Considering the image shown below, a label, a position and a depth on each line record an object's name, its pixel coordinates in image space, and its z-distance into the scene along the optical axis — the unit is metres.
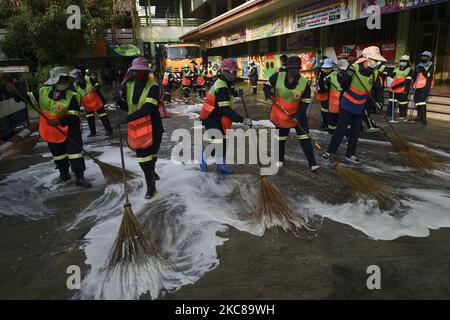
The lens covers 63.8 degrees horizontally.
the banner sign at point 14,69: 7.77
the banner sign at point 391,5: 8.48
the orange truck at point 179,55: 21.62
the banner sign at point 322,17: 11.48
